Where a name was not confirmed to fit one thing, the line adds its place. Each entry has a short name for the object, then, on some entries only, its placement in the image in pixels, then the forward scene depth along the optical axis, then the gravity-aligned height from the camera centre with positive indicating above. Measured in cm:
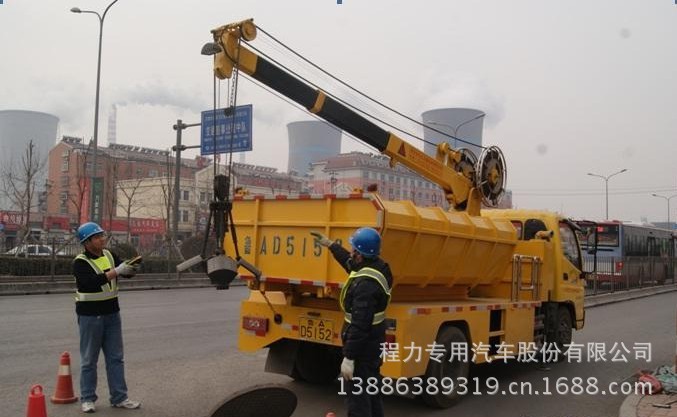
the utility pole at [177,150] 2411 +304
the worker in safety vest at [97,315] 632 -87
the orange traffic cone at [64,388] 657 -165
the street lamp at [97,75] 2317 +555
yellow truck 649 -44
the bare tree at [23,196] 3045 +186
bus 2486 -46
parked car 2177 -85
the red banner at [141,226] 6837 +42
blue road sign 2130 +341
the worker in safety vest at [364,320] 488 -64
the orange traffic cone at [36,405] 513 -143
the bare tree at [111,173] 4576 +448
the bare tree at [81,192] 3167 +176
